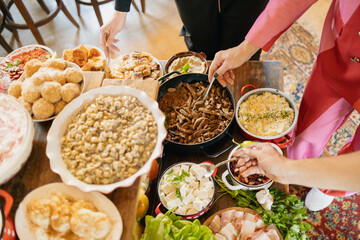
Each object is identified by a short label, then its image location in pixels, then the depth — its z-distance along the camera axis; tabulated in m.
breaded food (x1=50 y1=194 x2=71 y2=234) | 0.88
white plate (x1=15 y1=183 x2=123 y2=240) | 0.90
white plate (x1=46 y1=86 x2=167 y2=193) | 0.94
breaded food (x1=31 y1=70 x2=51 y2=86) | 1.17
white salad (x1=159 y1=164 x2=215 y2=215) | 1.44
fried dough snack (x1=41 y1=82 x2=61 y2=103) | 1.12
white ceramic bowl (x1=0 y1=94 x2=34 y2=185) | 0.94
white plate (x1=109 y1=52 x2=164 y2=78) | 2.07
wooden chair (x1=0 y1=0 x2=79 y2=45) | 3.34
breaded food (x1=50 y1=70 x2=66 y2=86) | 1.20
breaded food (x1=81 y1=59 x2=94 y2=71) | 2.00
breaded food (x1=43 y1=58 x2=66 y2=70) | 1.28
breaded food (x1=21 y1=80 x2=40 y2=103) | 1.15
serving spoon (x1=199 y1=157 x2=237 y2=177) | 1.46
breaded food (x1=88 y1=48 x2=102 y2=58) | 2.17
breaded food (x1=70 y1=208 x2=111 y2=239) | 0.87
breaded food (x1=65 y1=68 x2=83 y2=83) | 1.23
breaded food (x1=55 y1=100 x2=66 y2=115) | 1.15
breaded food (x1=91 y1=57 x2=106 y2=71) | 2.03
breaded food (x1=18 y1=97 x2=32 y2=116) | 1.16
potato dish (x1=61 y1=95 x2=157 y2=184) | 0.97
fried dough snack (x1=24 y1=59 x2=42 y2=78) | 1.30
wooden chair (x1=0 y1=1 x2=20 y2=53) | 3.66
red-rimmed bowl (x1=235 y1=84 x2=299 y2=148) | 1.56
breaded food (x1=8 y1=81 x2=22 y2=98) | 1.24
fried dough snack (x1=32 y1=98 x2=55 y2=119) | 1.12
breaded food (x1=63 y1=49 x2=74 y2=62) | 2.07
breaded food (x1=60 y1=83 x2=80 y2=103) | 1.15
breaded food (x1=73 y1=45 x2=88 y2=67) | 2.06
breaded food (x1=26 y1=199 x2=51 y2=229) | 0.88
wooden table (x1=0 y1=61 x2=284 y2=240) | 0.97
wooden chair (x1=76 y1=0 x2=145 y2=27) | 3.69
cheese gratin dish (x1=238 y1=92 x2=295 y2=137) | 1.62
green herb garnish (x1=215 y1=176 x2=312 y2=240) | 1.45
